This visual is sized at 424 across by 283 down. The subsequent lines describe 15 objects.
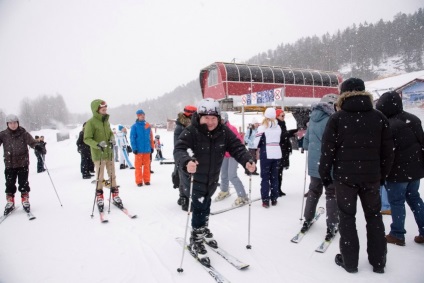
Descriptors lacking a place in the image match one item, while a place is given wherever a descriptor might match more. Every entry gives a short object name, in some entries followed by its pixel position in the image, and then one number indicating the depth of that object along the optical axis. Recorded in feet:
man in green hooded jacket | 16.65
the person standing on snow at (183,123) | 16.86
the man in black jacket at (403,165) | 10.46
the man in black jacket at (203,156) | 10.39
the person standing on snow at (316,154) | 11.89
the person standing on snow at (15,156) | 17.25
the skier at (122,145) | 35.73
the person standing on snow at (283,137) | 19.89
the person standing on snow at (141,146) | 23.93
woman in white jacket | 16.67
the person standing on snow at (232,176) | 17.62
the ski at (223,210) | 16.15
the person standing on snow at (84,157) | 30.58
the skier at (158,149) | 44.16
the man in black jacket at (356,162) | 8.59
